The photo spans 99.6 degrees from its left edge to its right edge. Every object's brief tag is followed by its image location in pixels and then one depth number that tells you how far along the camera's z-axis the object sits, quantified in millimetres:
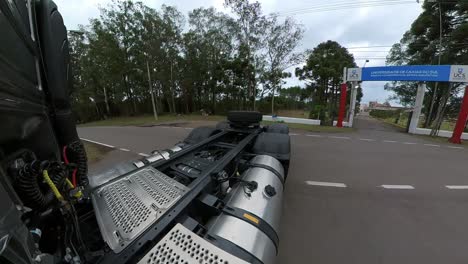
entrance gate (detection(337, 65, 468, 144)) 9523
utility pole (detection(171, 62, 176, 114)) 19500
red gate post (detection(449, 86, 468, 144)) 9295
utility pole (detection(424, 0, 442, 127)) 13534
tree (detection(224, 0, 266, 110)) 15281
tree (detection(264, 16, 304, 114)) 15873
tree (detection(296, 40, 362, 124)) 15864
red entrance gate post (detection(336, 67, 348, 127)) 13267
